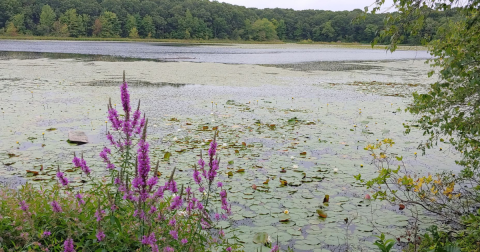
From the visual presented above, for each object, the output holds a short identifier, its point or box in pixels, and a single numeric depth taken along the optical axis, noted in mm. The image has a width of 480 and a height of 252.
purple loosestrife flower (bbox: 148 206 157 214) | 2424
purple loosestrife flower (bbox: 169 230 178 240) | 2483
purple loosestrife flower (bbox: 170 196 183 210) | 2534
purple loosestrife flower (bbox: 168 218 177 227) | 2907
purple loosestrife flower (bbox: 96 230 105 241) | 2169
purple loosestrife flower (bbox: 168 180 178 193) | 2643
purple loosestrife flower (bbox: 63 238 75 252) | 2170
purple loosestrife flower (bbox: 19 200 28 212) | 2581
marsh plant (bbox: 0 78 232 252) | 2291
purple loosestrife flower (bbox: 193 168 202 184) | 2617
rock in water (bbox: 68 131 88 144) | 6672
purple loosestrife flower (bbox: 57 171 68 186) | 2697
